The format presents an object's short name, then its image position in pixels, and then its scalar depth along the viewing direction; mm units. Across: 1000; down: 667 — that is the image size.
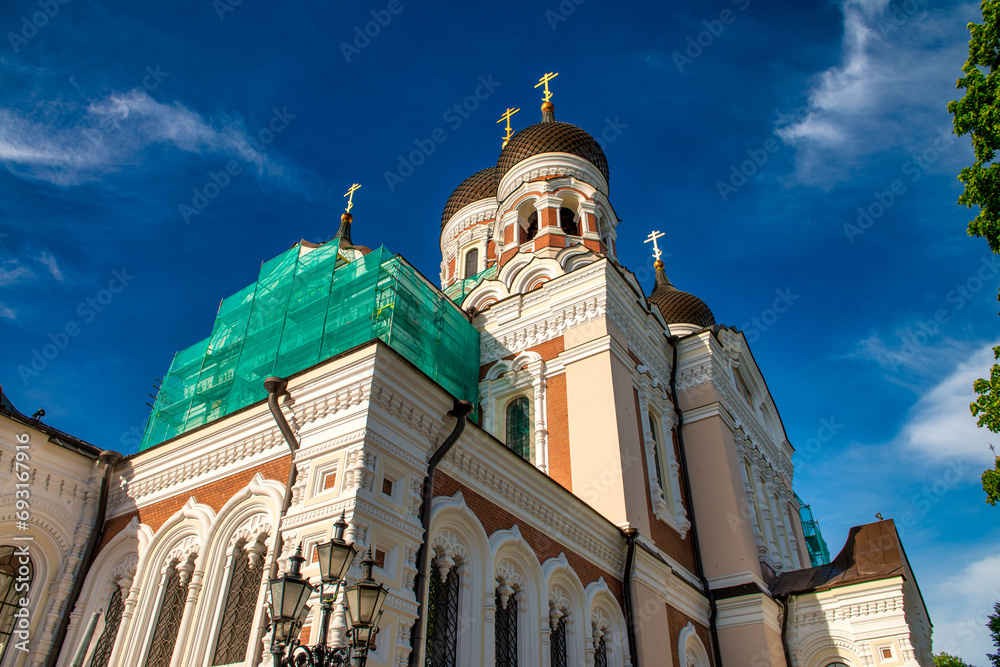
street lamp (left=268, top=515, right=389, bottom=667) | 4898
